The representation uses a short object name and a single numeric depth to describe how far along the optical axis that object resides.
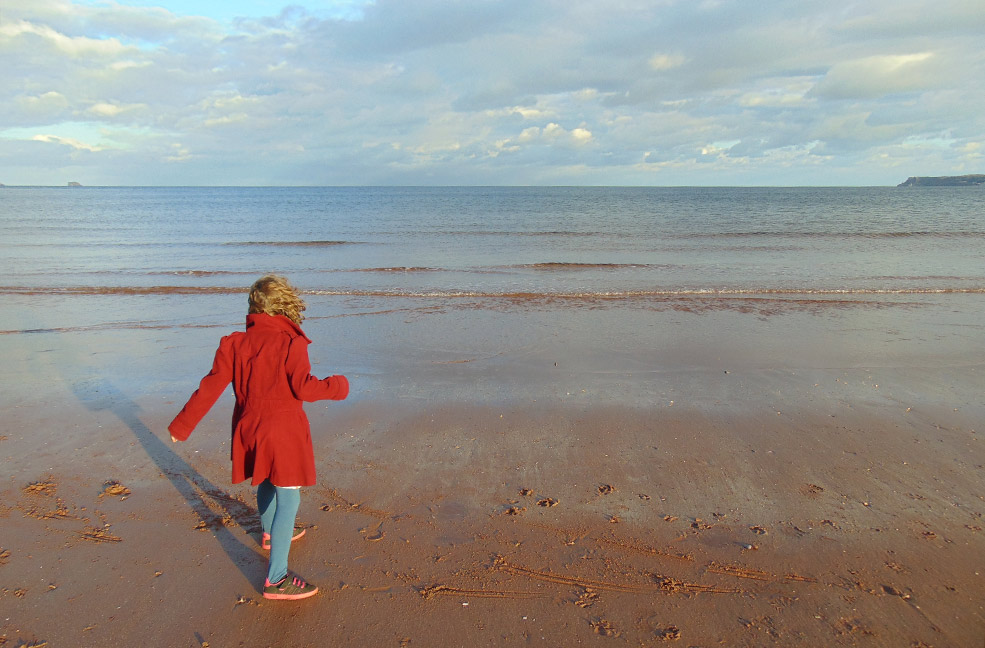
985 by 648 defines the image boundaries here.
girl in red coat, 3.14
